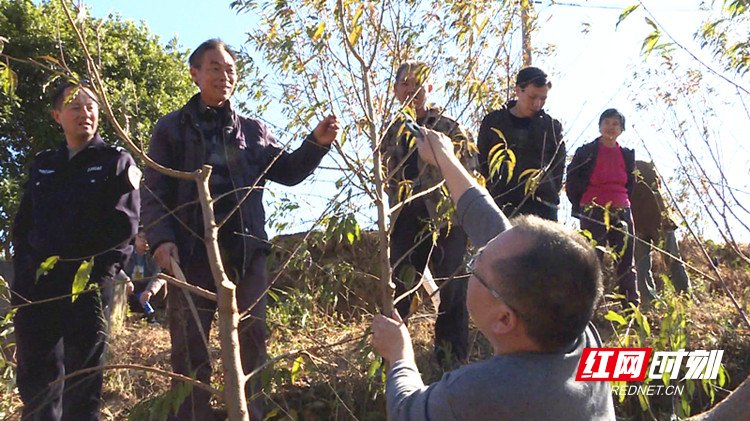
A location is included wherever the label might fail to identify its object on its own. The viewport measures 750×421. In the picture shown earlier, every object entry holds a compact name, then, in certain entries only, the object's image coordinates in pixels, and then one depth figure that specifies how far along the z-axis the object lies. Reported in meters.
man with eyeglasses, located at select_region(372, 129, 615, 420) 1.92
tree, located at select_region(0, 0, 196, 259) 10.27
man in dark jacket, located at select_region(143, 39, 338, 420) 3.81
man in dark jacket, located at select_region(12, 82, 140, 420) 4.02
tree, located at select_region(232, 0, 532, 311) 3.17
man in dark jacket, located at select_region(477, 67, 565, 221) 5.24
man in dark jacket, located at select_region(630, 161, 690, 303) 7.24
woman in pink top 6.49
